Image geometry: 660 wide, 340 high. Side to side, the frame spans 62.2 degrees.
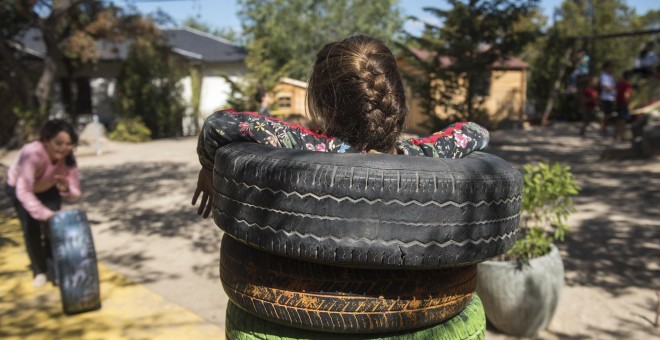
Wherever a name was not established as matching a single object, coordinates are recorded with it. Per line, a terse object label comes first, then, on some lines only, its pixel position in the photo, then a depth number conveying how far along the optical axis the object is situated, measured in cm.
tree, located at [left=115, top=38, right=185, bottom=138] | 2028
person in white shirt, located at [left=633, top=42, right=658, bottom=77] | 1513
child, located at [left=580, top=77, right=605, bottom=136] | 1546
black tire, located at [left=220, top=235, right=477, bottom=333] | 157
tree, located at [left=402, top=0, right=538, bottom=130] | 1016
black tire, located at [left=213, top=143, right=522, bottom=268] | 144
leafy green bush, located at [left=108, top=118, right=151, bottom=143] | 1964
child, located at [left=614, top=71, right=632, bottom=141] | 1305
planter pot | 369
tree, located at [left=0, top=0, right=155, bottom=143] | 1658
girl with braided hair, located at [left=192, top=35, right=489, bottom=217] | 166
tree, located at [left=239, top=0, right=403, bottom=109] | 2878
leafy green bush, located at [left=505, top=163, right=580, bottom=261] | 386
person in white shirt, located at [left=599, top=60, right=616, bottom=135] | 1416
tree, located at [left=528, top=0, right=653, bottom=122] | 1940
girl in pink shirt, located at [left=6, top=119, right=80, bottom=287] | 427
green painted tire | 167
